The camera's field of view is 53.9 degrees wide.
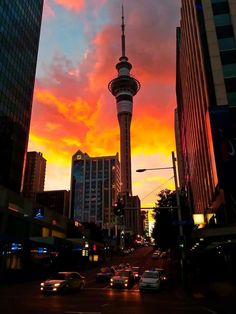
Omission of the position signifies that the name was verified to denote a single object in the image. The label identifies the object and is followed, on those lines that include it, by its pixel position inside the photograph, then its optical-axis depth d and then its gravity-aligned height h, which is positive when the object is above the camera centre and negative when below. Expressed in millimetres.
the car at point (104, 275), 26560 -3860
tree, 39043 +2620
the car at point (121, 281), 21868 -3695
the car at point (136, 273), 28611 -4017
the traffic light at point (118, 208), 18185 +2349
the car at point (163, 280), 22413 -3824
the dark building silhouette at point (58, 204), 138452 +20419
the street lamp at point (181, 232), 19522 +571
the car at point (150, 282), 19871 -3489
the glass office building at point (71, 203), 94769 +14456
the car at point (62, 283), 16925 -3075
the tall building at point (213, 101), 25381 +17313
